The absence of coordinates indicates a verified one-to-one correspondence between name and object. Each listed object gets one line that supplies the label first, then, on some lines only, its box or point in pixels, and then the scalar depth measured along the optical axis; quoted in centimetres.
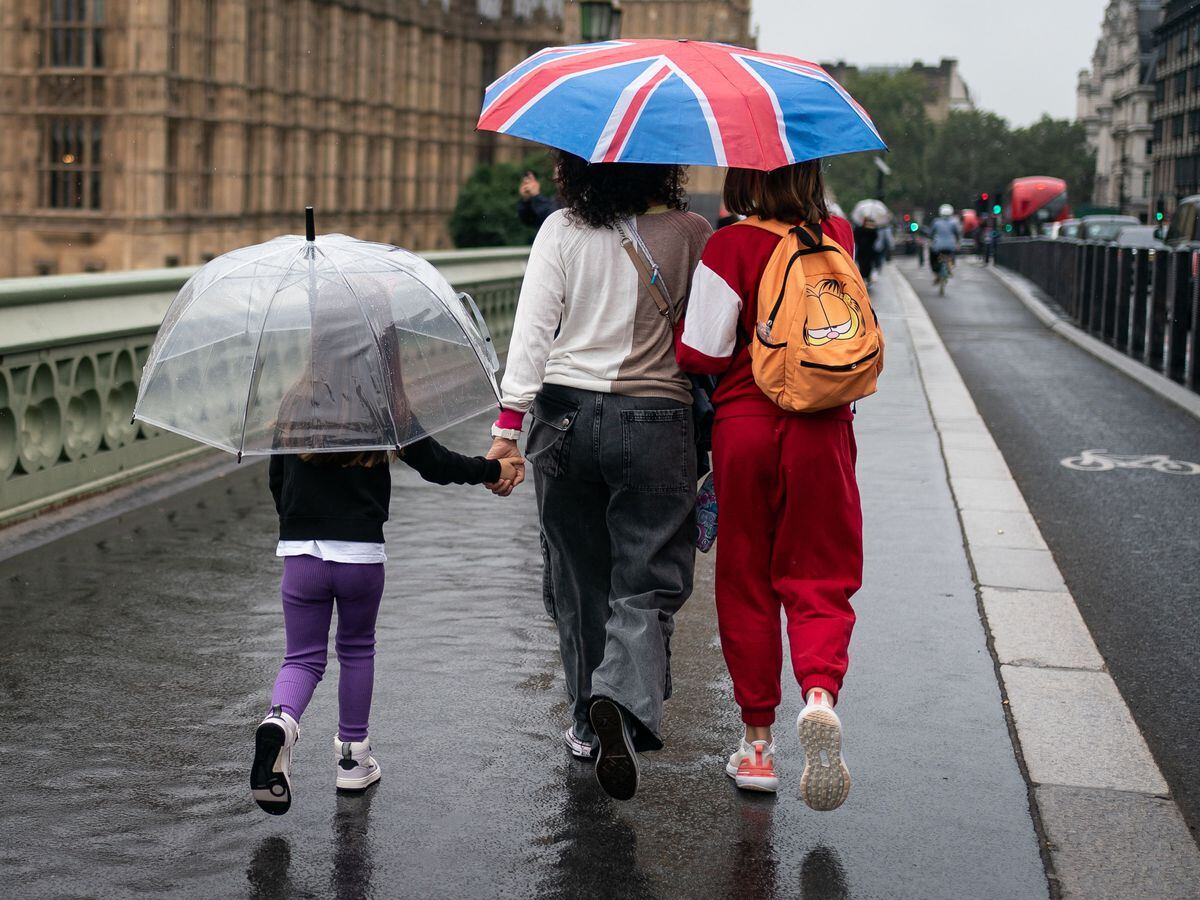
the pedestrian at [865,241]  2047
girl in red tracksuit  403
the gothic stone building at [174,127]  5744
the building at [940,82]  19262
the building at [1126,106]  13000
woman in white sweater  409
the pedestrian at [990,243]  5971
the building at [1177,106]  10306
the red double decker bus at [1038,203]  8975
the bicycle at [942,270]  3675
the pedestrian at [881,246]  3124
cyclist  3712
